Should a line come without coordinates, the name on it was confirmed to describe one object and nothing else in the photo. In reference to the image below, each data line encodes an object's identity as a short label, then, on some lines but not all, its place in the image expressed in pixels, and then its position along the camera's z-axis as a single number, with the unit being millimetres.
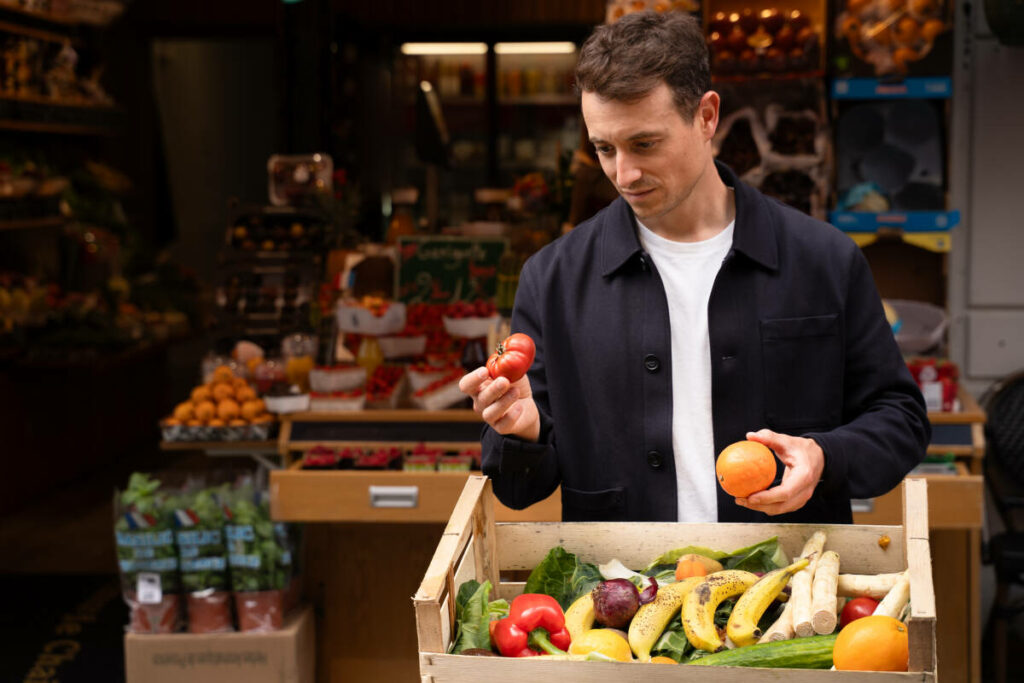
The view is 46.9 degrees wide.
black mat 4281
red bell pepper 1448
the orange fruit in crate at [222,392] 4023
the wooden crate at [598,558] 1240
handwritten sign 4711
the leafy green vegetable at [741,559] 1642
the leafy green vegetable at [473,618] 1464
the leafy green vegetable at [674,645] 1483
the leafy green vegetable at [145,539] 3721
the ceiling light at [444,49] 9969
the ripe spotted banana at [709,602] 1464
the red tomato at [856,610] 1495
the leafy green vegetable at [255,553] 3748
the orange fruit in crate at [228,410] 3938
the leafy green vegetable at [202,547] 3738
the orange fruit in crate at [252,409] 3953
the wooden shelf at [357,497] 3701
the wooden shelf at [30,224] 6823
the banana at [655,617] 1481
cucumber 1367
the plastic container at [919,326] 4047
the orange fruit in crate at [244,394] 4035
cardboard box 3725
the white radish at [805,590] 1449
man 1827
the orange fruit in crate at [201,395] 4015
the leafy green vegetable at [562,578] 1639
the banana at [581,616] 1541
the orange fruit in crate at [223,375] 4152
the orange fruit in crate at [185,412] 3936
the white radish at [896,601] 1445
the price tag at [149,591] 3715
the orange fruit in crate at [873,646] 1292
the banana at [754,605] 1458
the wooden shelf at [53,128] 7000
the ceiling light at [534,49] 9914
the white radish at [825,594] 1446
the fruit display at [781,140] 4148
